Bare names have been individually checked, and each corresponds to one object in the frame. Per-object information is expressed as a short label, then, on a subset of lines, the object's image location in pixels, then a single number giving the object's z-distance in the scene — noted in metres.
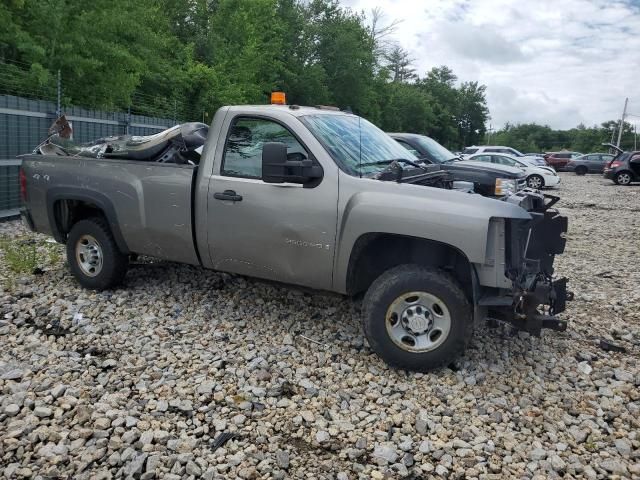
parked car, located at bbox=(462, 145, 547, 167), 25.70
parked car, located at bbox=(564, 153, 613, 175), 36.25
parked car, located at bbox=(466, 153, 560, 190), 21.49
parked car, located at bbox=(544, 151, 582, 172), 41.12
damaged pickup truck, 3.86
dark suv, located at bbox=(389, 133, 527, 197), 4.47
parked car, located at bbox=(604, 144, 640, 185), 23.92
